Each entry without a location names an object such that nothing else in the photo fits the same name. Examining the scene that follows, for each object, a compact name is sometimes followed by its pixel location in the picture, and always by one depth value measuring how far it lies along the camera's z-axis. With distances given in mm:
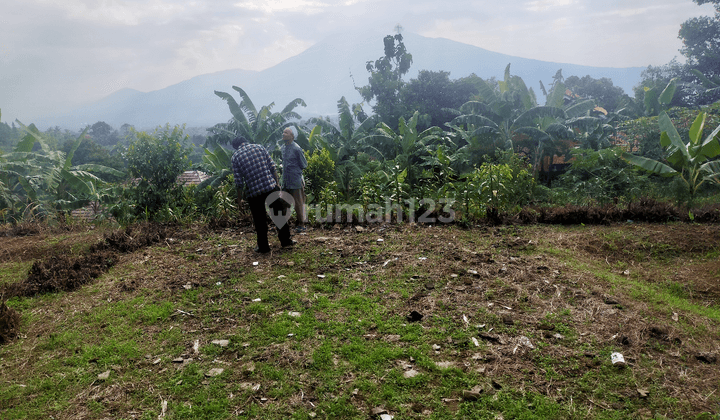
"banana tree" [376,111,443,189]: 12234
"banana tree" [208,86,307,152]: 17719
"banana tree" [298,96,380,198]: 13117
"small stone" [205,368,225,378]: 3133
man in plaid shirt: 5602
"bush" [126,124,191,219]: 7711
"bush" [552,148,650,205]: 8906
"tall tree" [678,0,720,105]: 30609
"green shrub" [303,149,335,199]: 8477
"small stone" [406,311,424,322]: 3896
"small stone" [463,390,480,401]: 2807
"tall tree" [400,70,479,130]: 29094
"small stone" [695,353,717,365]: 3119
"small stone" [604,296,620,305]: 4082
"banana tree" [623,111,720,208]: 8298
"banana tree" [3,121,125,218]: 10898
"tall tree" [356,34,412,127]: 28038
